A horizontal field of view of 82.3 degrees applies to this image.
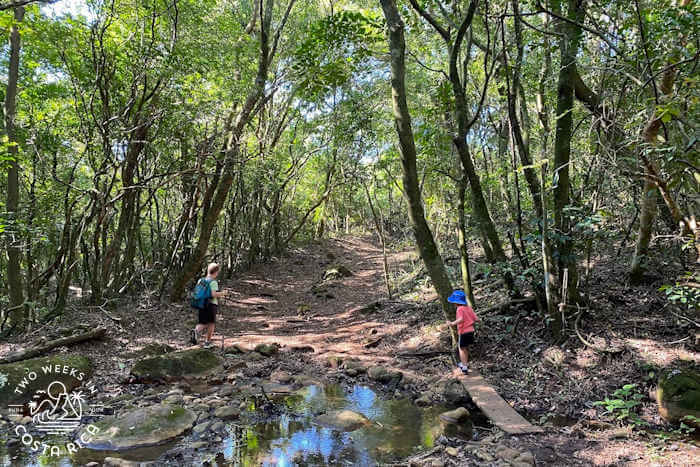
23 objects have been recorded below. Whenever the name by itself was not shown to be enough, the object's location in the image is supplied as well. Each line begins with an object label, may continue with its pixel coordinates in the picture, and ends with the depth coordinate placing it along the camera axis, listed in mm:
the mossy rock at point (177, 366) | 6504
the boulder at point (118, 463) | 3986
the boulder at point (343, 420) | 5277
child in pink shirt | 6816
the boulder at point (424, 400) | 6109
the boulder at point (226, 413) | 5297
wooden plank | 4984
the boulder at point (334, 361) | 7954
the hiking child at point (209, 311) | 8172
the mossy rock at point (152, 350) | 7527
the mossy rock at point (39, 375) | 5262
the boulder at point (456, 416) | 5457
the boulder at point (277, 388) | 6470
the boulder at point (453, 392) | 6090
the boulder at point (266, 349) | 8312
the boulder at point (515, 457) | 4156
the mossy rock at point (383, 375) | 7137
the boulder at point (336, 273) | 17469
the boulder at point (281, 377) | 6992
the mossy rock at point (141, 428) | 4438
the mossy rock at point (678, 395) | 4633
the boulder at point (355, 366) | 7593
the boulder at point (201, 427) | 4867
